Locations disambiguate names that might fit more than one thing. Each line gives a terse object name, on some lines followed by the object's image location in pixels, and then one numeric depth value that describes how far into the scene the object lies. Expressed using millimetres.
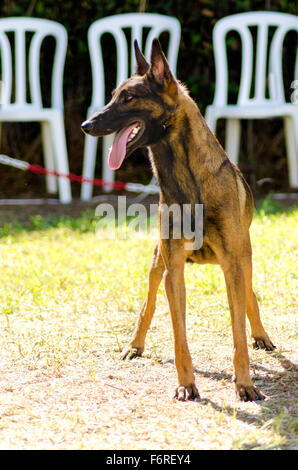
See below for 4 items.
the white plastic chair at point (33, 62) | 12652
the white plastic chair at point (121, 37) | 12630
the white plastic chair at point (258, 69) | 12426
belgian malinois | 5077
